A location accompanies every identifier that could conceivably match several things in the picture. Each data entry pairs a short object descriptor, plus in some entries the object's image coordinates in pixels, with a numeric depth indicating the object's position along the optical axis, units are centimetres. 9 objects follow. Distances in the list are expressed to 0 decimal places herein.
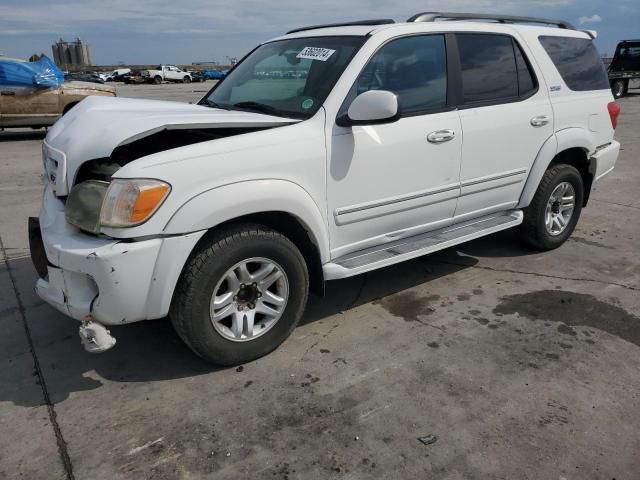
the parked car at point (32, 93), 1101
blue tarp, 1093
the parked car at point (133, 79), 5181
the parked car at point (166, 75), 5153
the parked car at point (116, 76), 5616
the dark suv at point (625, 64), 2311
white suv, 266
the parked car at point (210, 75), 6047
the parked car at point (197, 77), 5632
